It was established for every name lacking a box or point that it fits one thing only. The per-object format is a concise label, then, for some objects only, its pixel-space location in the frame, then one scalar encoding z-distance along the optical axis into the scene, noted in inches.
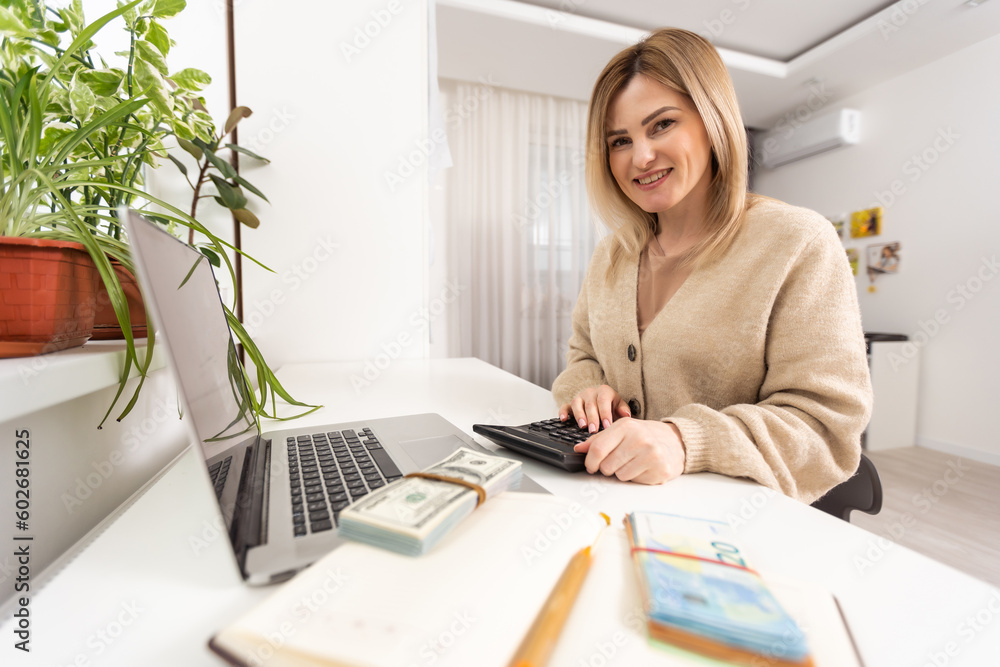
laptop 12.7
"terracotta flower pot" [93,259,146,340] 22.8
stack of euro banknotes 9.4
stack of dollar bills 11.3
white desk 10.3
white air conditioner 125.7
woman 22.7
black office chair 29.5
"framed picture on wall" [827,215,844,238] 131.9
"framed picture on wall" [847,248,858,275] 129.5
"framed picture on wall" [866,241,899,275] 120.0
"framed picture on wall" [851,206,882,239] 123.2
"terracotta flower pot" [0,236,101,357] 16.8
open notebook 8.7
